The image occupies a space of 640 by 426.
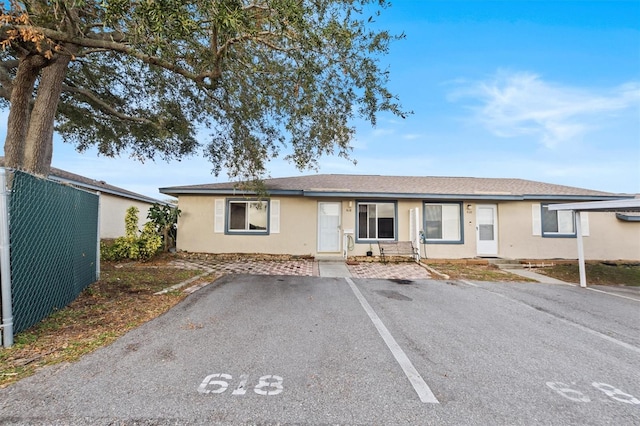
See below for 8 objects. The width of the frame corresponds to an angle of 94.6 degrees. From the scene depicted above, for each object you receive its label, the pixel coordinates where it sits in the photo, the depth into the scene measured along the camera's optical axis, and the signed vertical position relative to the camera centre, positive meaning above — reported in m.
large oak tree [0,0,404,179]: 4.27 +3.17
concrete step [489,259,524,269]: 11.28 -1.23
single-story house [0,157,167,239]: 14.59 +1.78
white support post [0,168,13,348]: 2.99 -0.40
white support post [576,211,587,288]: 8.34 -0.62
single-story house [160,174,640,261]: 11.89 +0.26
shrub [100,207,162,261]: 10.02 -0.57
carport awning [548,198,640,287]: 7.08 +0.65
